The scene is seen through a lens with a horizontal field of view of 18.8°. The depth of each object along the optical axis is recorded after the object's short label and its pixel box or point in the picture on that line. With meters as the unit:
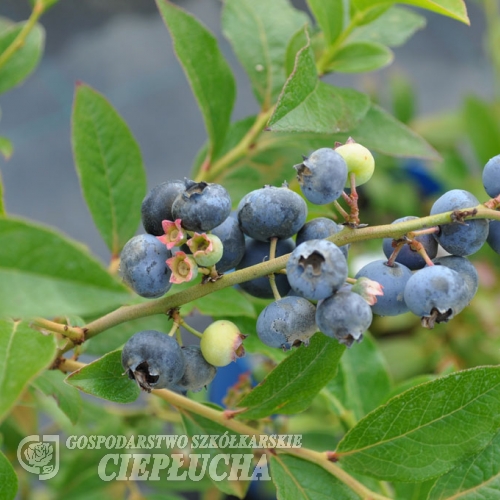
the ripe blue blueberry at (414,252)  0.35
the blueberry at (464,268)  0.34
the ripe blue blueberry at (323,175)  0.34
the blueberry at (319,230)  0.35
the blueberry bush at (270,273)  0.33
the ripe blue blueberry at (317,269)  0.32
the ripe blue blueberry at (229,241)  0.35
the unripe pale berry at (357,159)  0.34
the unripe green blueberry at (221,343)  0.35
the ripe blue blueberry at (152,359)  0.34
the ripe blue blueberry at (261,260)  0.35
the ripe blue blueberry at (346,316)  0.33
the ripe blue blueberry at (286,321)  0.34
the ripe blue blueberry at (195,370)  0.35
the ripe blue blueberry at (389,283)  0.34
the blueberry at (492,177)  0.34
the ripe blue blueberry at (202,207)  0.33
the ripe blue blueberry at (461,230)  0.34
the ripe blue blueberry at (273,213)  0.34
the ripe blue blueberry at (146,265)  0.34
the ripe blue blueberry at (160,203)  0.35
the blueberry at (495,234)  0.35
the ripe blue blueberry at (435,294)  0.33
